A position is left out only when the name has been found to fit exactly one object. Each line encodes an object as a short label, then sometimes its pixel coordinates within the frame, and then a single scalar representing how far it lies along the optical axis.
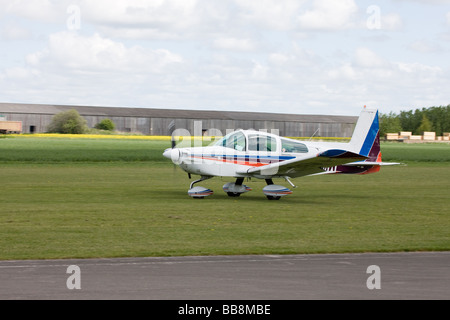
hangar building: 127.50
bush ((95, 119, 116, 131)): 126.00
